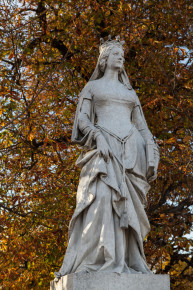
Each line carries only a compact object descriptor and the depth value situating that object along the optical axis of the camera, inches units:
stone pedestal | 205.8
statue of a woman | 222.8
